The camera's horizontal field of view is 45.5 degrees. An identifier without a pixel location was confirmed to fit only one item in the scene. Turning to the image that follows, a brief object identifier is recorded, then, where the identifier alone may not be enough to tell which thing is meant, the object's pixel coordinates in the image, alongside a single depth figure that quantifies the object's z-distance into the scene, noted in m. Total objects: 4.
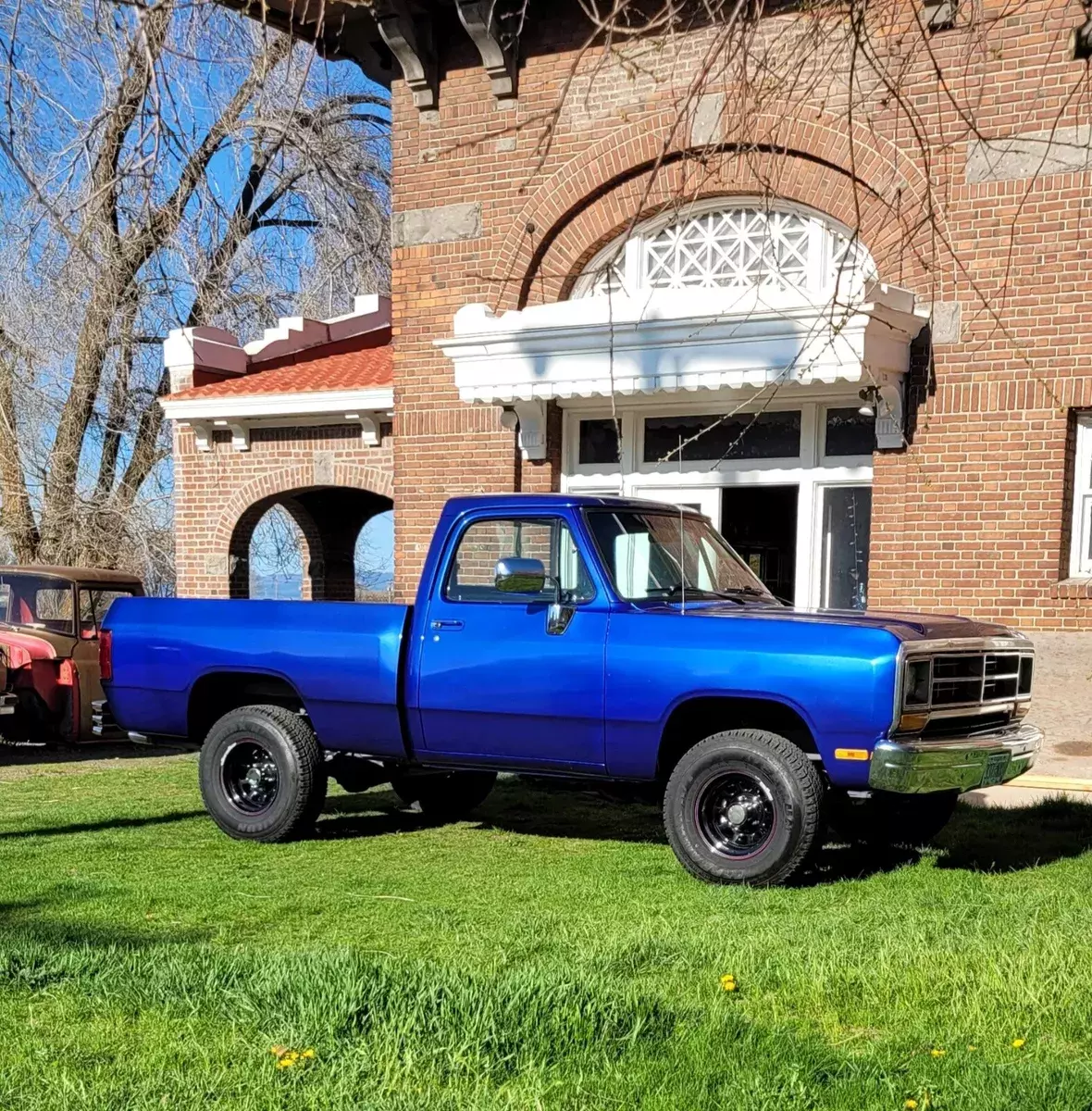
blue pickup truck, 6.32
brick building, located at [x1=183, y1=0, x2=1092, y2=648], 10.59
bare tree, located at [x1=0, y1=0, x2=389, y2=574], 20.30
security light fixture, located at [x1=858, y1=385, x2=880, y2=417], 11.11
